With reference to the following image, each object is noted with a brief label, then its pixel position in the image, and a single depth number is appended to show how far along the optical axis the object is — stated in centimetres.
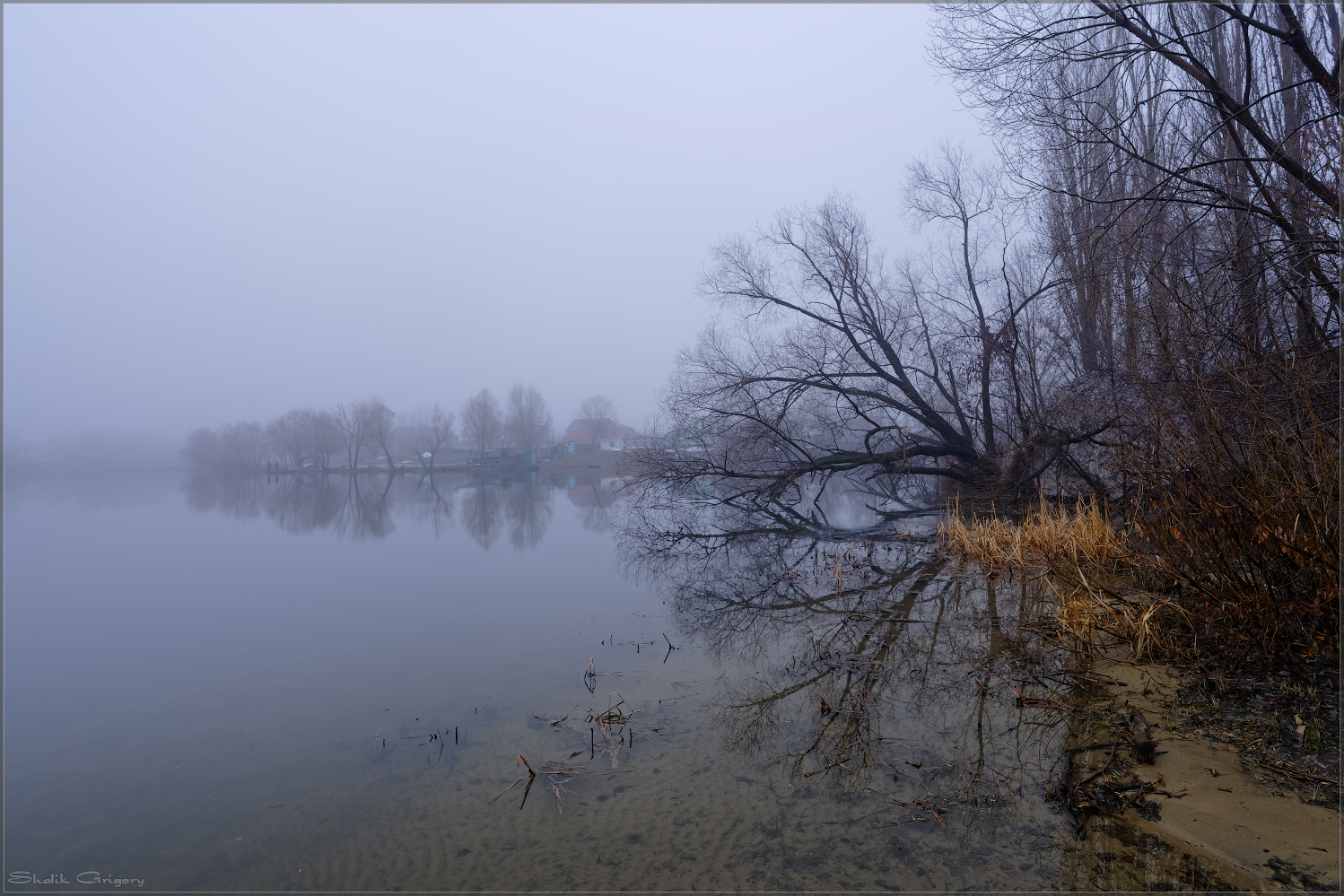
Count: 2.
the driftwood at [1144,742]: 341
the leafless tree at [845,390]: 1566
